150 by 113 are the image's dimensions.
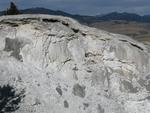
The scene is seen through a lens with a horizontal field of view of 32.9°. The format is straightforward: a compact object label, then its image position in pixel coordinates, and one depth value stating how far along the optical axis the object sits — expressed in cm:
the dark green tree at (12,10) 1966
